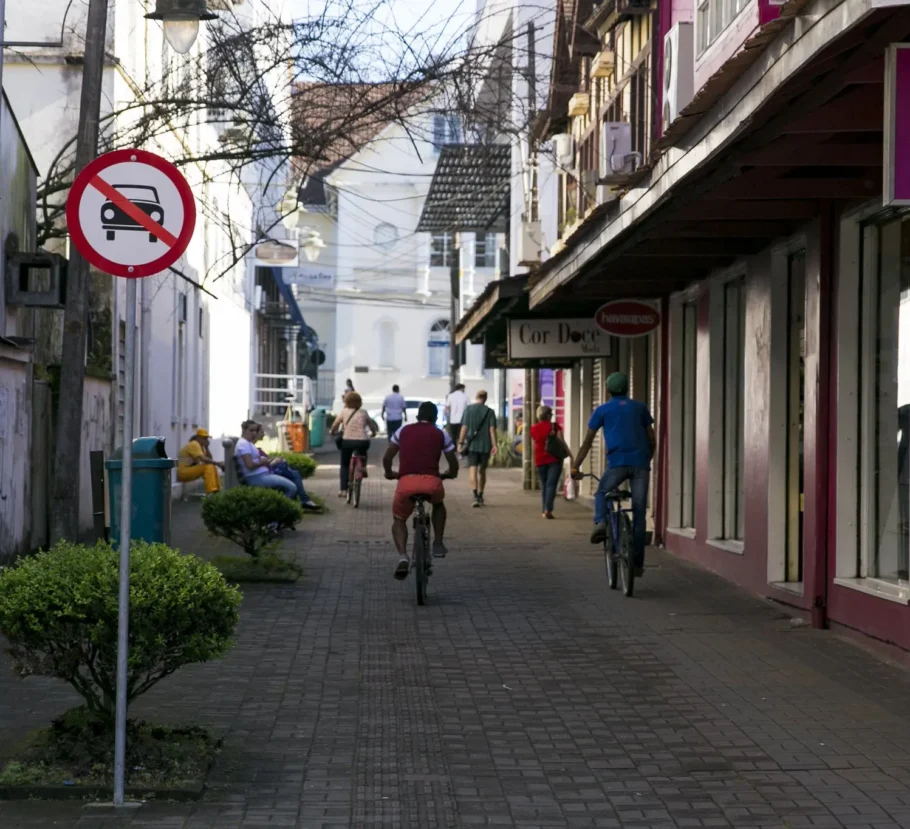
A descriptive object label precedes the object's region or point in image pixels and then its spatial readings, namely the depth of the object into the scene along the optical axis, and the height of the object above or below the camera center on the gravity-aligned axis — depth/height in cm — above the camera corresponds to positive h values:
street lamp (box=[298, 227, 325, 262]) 5156 +546
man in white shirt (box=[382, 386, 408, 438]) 3991 +19
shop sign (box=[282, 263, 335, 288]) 5575 +487
